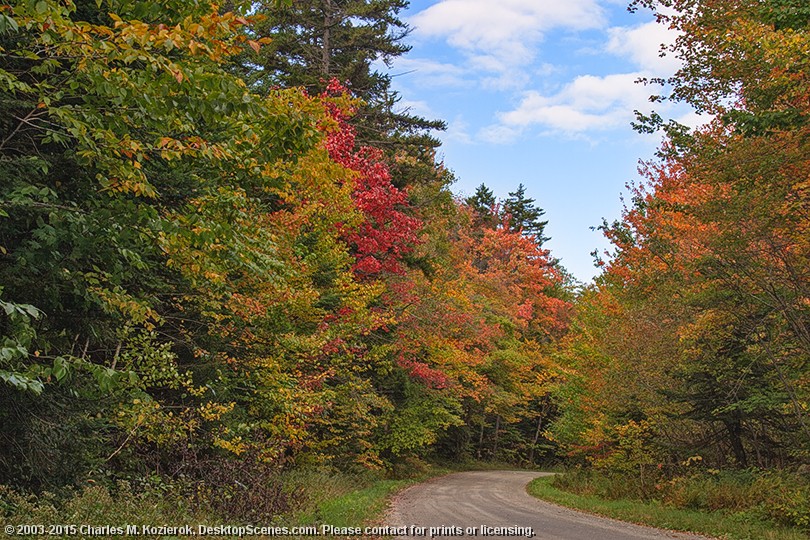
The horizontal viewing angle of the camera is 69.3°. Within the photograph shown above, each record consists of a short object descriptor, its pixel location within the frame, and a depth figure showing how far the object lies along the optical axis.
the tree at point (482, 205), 53.38
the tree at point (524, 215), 60.28
